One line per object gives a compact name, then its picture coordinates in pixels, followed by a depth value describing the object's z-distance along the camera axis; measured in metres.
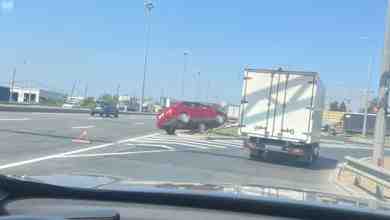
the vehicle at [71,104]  92.06
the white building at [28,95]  128.38
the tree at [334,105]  131.12
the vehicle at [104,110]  57.31
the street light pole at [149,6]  65.47
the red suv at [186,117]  34.59
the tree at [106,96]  135.44
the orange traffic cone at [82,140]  22.41
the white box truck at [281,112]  20.73
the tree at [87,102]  105.61
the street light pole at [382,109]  16.88
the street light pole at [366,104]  53.84
